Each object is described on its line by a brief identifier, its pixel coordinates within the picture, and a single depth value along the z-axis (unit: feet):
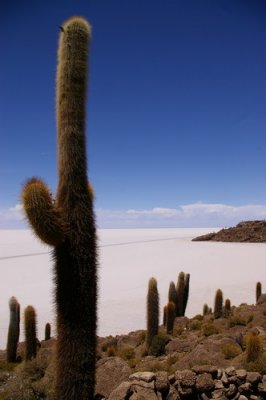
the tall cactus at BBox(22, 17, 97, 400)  17.83
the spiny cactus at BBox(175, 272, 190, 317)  55.36
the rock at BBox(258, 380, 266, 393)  22.94
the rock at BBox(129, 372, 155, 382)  22.57
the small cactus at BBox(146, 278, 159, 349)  40.27
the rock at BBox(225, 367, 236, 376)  23.44
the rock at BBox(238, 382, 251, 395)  22.48
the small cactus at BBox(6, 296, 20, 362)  39.60
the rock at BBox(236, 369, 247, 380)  23.17
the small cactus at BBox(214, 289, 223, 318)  52.54
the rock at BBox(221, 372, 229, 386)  22.94
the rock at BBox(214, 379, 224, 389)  22.69
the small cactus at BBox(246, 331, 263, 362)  26.63
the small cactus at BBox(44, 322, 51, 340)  45.21
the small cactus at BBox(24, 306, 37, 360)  36.55
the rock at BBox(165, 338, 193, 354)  38.22
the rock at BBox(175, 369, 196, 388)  22.55
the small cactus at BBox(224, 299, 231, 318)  52.85
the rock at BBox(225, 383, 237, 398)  22.25
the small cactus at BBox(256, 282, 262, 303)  65.87
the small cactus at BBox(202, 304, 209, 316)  58.85
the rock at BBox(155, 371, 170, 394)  21.99
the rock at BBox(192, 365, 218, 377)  23.57
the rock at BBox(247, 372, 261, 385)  23.16
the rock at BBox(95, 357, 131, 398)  26.81
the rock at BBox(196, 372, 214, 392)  22.33
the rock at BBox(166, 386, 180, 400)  21.94
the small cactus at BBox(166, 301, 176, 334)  45.21
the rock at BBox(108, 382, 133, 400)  21.31
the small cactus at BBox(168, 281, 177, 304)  52.75
